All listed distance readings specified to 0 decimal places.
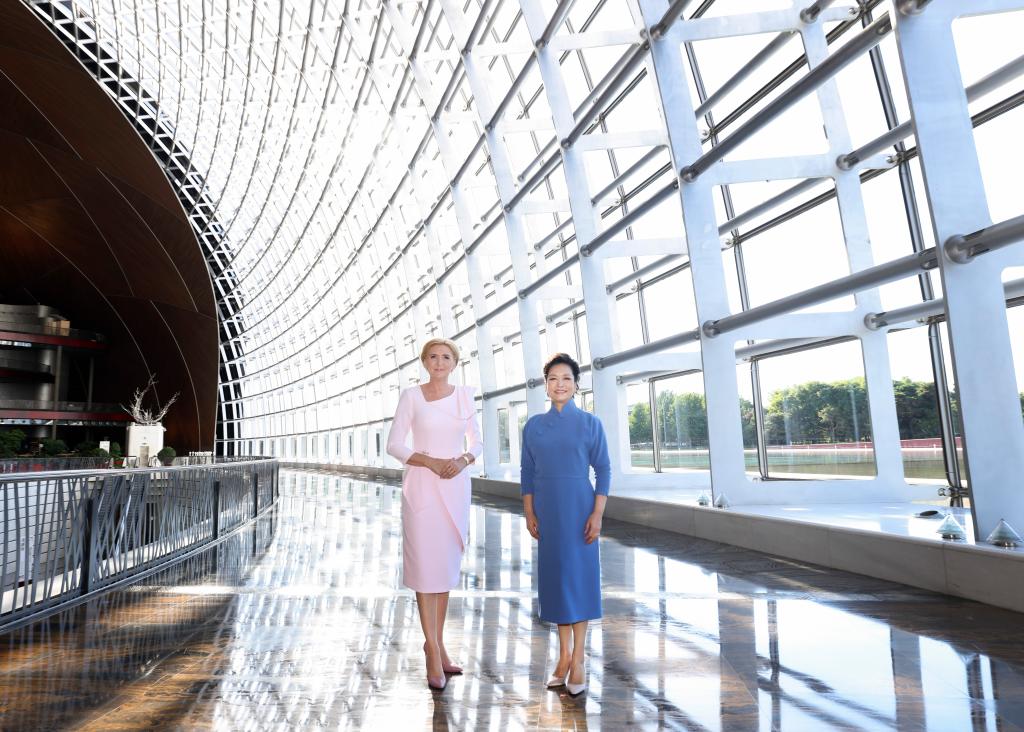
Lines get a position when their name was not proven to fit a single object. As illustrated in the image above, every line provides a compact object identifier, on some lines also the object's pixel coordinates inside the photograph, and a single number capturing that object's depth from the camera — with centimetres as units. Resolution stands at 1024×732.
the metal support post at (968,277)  599
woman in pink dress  418
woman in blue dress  391
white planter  3572
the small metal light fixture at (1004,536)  561
